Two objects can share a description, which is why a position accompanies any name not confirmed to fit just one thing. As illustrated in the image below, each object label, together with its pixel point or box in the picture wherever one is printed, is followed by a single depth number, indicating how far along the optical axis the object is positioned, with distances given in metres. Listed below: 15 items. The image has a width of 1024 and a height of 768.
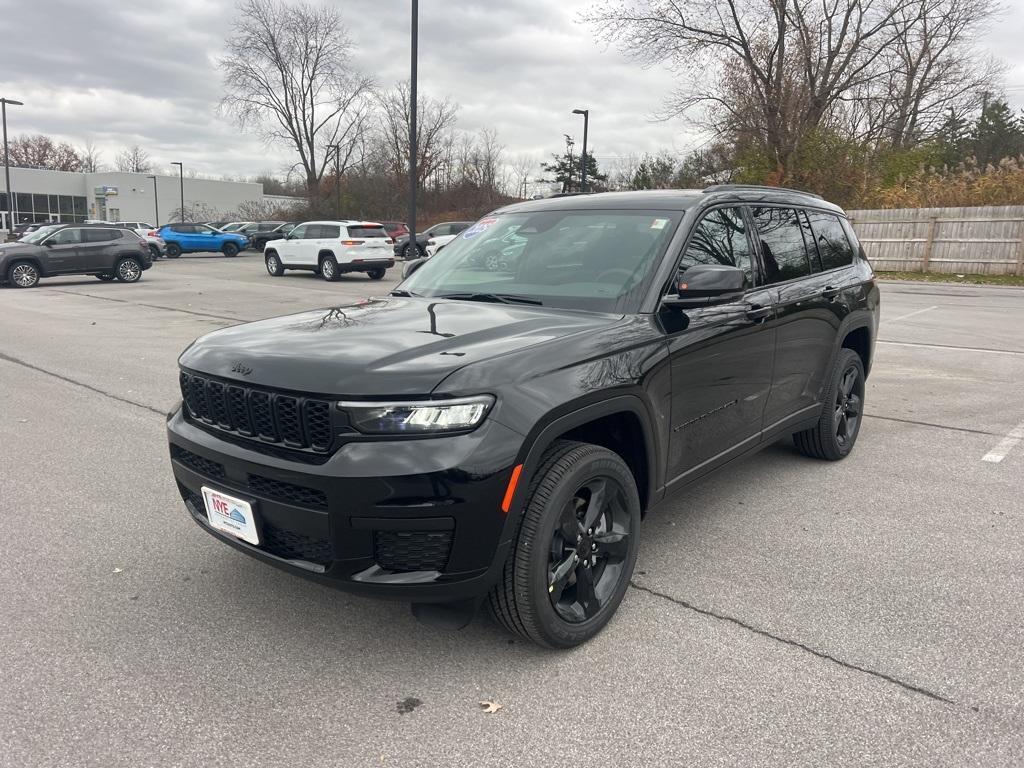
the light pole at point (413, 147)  20.61
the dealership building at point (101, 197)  63.72
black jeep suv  2.43
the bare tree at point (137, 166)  93.81
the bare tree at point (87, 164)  84.06
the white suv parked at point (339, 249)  22.02
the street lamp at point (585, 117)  30.99
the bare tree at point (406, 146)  56.03
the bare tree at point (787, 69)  31.83
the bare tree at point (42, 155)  78.50
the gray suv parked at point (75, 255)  19.53
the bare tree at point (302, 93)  56.47
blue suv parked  36.19
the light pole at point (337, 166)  51.58
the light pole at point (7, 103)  40.03
